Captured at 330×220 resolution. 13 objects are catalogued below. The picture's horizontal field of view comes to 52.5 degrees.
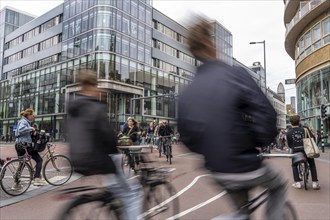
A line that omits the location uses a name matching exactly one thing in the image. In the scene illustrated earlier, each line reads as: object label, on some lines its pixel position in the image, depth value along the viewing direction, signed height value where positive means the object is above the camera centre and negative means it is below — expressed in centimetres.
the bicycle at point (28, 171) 704 -79
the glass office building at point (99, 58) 3981 +1089
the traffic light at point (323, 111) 2303 +183
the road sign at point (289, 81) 2578 +435
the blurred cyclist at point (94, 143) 313 -6
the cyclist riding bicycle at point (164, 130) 1532 +34
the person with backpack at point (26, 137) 740 +1
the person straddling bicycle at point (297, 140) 779 -6
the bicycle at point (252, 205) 234 -49
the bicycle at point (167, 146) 1417 -38
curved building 2611 +707
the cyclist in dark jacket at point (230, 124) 224 +9
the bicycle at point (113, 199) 301 -64
